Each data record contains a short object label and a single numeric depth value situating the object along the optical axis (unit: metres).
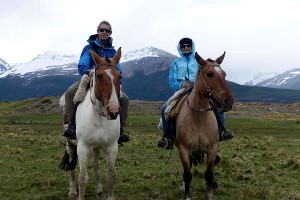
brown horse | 9.34
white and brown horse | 7.83
